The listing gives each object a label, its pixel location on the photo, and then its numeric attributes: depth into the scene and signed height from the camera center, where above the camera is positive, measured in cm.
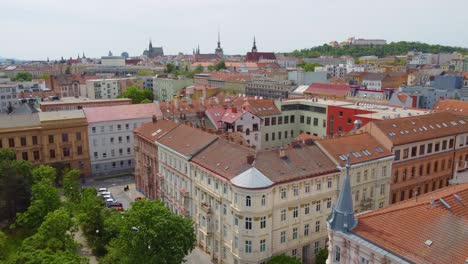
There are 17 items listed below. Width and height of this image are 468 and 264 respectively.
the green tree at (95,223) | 5272 -2107
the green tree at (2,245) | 4659 -2127
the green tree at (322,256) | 4853 -2350
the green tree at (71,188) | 6341 -2011
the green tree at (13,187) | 6138 -1923
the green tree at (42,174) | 6454 -1802
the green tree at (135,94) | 15600 -1389
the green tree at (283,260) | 4426 -2181
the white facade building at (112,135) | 8894 -1672
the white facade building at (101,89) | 17785 -1317
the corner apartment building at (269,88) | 15700 -1239
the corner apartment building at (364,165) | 5359 -1442
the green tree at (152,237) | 4172 -1825
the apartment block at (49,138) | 8131 -1590
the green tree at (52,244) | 3825 -1895
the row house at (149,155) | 6919 -1716
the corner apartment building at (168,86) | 17750 -1227
